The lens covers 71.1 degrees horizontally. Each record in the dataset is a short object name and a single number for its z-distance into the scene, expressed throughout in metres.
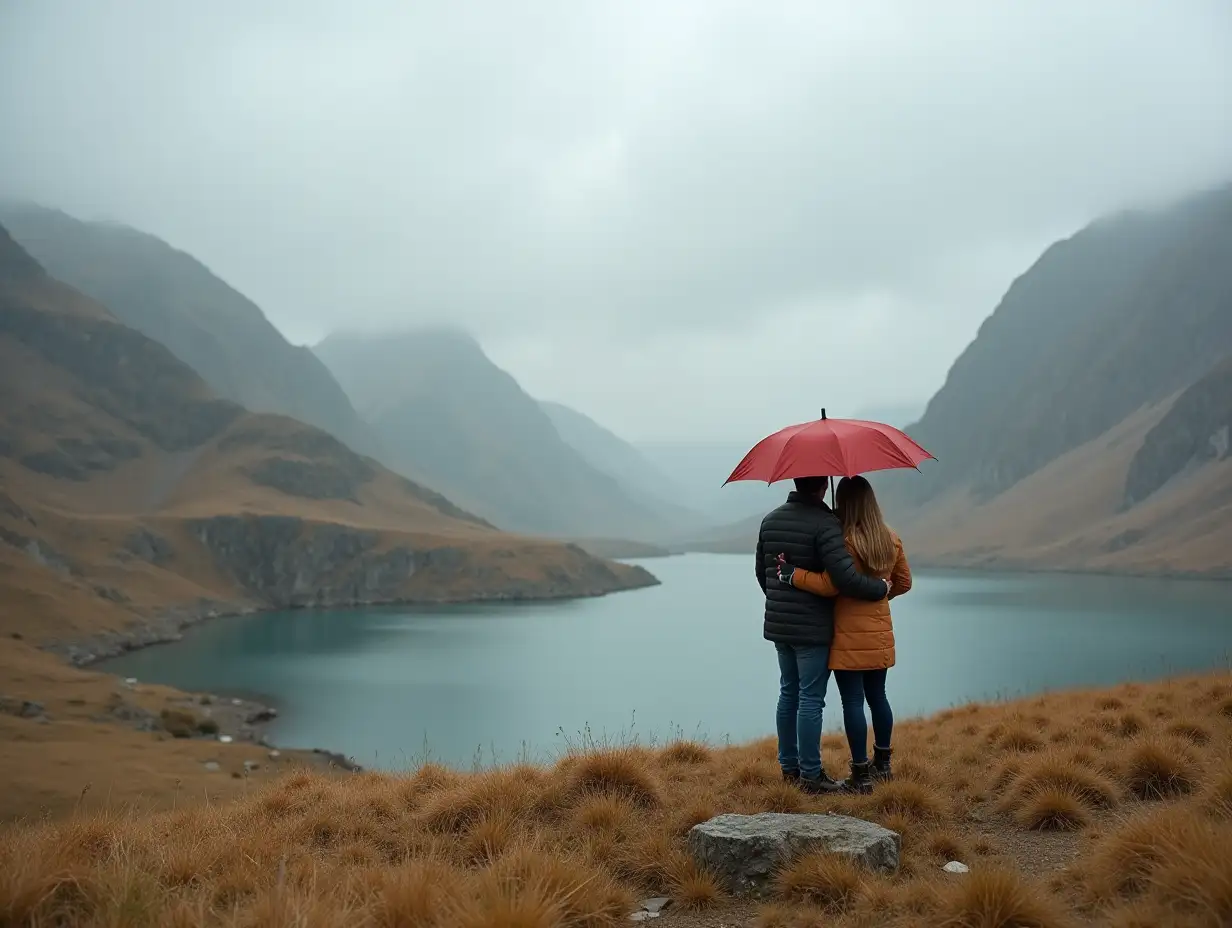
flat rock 5.41
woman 7.02
